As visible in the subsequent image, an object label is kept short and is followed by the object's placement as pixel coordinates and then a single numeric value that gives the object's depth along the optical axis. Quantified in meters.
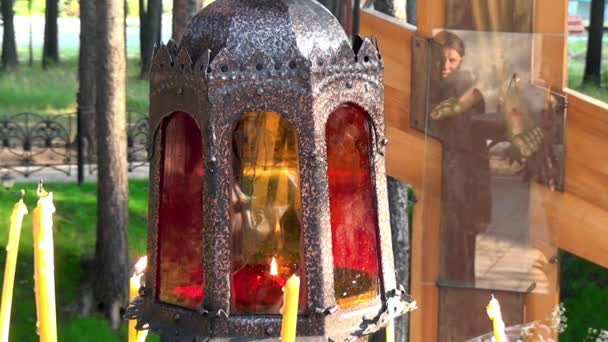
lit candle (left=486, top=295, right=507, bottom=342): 3.19
